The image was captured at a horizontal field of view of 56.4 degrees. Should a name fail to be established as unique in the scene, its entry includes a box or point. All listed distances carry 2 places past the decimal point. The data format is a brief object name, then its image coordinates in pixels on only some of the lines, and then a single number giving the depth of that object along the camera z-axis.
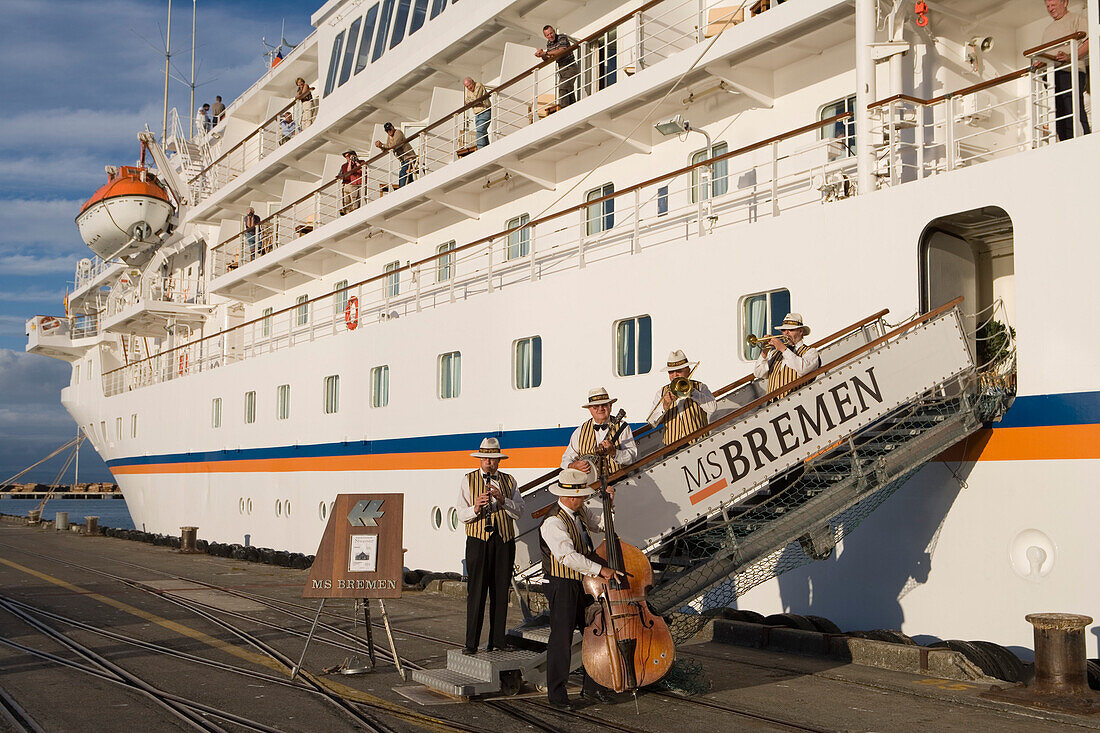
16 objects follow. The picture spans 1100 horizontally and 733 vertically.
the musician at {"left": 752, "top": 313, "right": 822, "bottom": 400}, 8.99
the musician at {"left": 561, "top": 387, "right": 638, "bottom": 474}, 8.28
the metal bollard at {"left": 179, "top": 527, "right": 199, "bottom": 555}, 22.11
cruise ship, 8.55
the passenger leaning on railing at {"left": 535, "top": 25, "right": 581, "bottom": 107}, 14.61
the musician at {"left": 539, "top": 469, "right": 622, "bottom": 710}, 7.11
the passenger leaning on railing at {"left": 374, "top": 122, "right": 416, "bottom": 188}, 18.09
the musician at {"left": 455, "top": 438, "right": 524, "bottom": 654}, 8.19
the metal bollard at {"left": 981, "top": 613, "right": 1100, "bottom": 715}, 7.23
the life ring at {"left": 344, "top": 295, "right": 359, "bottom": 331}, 19.06
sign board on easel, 8.57
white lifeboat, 29.09
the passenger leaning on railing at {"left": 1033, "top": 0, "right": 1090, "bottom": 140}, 9.91
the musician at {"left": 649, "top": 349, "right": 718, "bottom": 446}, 8.88
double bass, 6.79
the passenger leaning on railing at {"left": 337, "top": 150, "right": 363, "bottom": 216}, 19.75
